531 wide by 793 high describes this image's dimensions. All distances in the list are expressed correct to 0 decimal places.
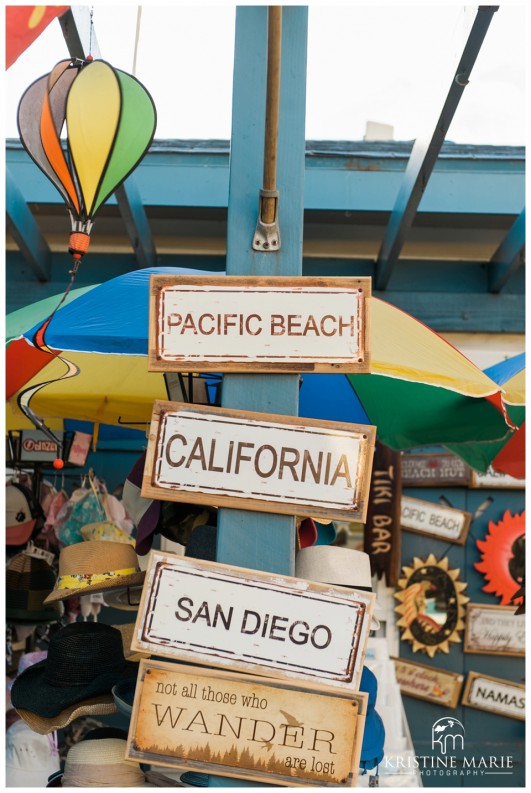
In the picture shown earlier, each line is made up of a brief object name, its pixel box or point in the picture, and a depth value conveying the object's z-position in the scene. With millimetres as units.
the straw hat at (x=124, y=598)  2881
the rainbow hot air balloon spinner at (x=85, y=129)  2379
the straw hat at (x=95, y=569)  2807
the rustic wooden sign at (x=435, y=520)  5023
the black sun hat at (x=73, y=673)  2523
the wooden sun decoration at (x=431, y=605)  4949
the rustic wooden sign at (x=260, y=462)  1850
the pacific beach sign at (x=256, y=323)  1891
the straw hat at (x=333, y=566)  2473
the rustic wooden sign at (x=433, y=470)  5051
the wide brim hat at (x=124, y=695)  2303
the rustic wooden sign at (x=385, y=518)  4918
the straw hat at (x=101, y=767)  2264
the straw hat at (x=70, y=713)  2465
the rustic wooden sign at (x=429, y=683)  4898
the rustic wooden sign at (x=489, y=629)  4961
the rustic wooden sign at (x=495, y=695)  4883
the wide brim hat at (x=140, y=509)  2578
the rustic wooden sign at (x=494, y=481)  5039
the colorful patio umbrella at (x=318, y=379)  2484
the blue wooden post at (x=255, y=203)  1903
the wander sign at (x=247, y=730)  1773
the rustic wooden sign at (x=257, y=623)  1794
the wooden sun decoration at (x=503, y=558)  4980
